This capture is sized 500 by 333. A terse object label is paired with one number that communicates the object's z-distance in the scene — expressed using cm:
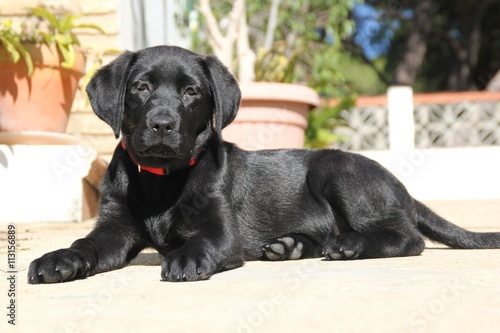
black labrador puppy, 312
